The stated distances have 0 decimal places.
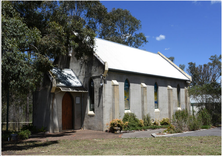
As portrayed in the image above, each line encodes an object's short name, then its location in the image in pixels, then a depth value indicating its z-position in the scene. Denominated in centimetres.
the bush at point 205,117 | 1896
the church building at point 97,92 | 1725
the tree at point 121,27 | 3629
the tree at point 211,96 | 2038
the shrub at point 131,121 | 1760
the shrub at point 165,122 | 2139
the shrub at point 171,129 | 1510
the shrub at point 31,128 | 1715
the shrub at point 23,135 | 1372
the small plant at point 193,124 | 1627
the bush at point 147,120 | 1930
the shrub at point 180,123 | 1547
